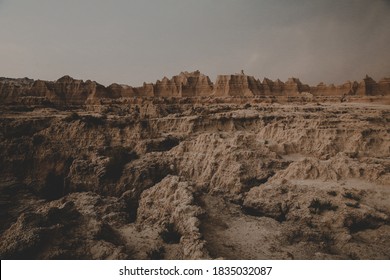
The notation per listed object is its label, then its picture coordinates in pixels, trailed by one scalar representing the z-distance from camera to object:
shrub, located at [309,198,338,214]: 10.17
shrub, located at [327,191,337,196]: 10.98
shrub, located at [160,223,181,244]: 8.41
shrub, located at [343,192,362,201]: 10.69
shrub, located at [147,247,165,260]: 7.46
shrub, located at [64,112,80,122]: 19.84
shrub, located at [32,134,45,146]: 17.10
